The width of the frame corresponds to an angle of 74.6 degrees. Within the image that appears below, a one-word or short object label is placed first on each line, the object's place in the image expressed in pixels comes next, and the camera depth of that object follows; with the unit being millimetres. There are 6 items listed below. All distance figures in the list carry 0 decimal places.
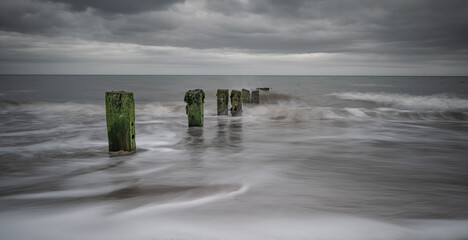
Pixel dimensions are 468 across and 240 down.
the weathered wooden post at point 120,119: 6219
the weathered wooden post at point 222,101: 13123
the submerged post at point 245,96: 19198
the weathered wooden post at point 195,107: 9727
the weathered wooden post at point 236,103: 13693
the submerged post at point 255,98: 19850
